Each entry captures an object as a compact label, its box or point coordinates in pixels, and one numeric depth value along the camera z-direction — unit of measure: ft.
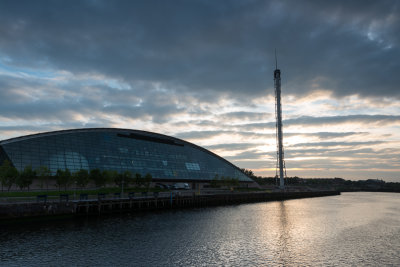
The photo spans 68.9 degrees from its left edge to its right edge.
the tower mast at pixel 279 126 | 461.37
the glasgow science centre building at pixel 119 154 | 274.36
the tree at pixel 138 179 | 307.21
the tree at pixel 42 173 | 240.73
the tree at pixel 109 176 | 276.21
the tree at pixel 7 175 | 215.51
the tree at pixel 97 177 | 270.26
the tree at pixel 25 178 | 220.43
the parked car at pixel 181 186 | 355.27
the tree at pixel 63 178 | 239.77
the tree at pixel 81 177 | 252.83
